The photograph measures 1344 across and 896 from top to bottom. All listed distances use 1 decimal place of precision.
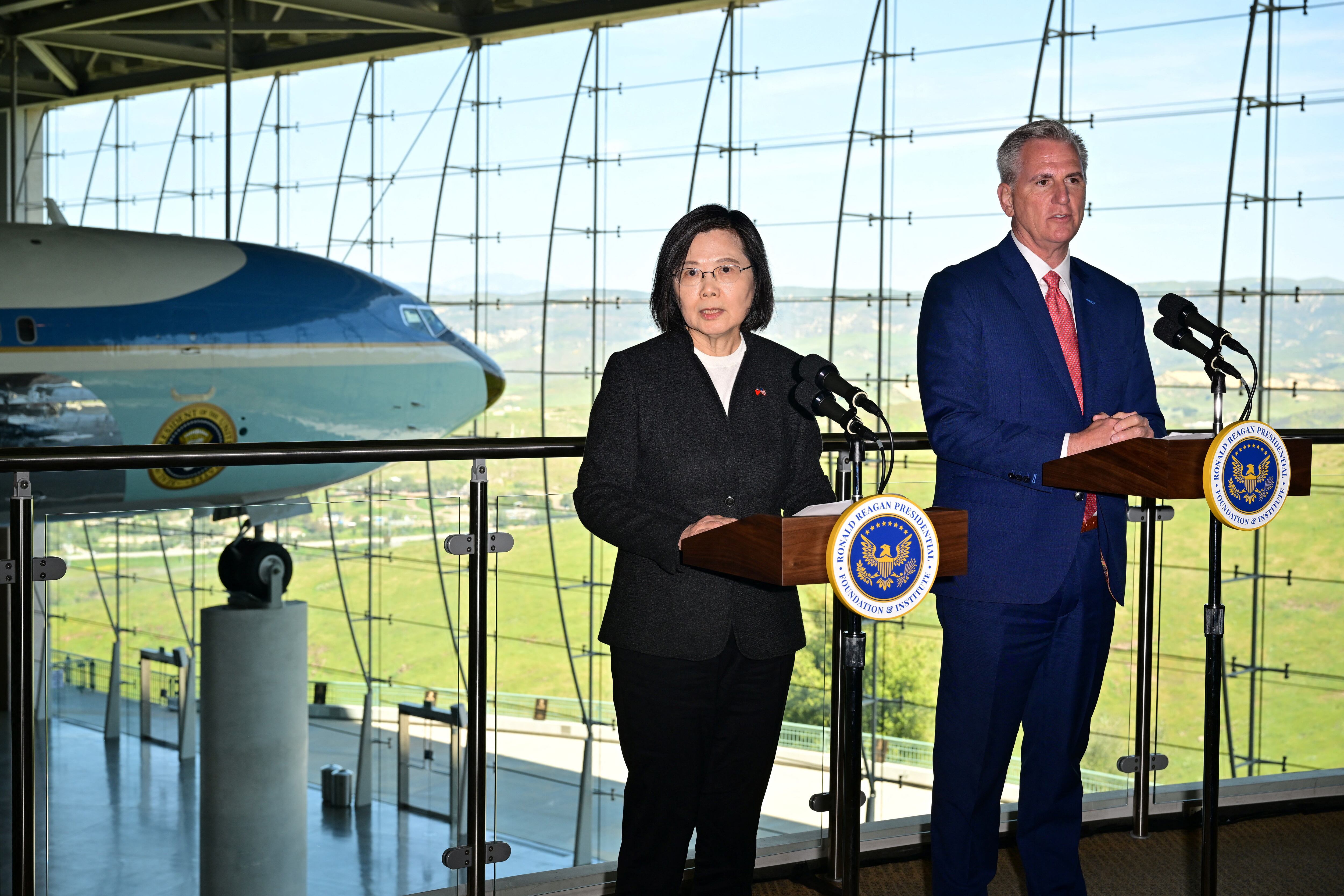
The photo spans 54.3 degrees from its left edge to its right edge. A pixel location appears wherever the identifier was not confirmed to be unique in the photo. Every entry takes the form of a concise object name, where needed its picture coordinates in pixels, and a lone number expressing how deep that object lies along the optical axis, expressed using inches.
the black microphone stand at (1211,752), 84.0
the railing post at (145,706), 173.9
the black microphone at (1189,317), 76.8
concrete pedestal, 120.3
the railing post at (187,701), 160.6
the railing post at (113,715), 162.1
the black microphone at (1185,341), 77.5
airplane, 303.1
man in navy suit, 74.8
